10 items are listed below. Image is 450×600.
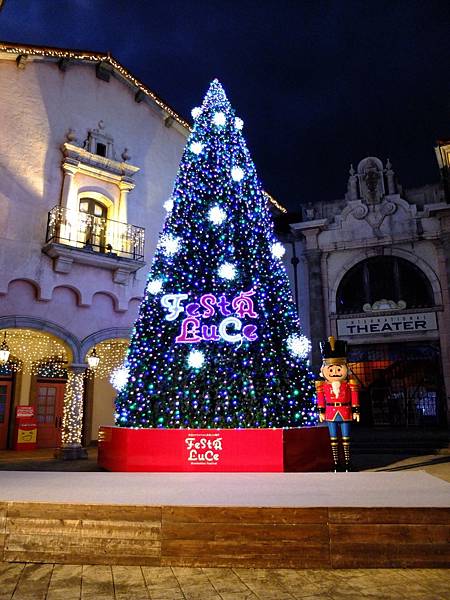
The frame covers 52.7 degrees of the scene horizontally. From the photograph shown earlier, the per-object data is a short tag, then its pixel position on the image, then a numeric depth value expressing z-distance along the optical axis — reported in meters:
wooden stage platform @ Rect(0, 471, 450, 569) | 3.37
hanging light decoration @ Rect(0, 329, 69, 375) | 13.25
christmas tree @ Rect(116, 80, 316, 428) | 7.54
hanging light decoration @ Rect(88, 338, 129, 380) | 14.28
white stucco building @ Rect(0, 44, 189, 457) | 11.39
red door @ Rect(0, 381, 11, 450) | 13.43
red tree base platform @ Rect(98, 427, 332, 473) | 6.96
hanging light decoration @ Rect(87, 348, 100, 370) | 11.97
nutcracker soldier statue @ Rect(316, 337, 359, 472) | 7.37
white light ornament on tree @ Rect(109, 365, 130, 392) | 7.96
